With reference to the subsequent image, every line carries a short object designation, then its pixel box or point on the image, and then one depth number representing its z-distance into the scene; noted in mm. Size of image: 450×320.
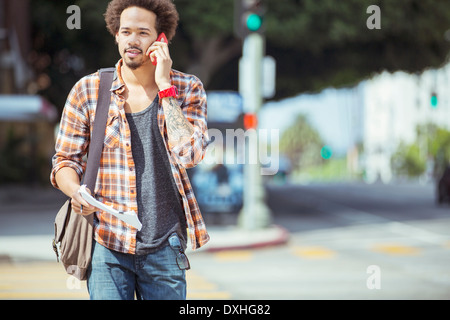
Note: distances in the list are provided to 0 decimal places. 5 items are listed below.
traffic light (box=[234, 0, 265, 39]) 13969
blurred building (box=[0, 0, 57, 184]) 24766
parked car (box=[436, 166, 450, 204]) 25456
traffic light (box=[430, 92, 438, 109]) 24781
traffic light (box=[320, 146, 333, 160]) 58106
